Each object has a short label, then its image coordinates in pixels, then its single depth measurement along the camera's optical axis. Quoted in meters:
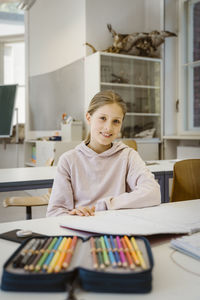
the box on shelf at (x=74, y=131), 4.18
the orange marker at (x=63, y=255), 0.55
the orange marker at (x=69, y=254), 0.56
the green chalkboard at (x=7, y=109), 5.10
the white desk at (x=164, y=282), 0.52
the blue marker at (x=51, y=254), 0.55
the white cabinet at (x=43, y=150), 3.96
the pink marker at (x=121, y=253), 0.56
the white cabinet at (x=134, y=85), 4.16
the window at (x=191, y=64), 4.47
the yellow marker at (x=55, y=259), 0.54
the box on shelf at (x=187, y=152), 4.19
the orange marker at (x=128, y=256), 0.55
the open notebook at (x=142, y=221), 0.83
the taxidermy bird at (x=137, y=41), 4.25
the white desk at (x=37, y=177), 1.93
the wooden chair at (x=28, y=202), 2.32
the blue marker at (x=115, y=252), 0.56
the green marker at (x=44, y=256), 0.54
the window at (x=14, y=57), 6.36
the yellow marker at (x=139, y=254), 0.56
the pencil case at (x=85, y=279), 0.53
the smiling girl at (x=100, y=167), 1.36
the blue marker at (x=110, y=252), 0.56
